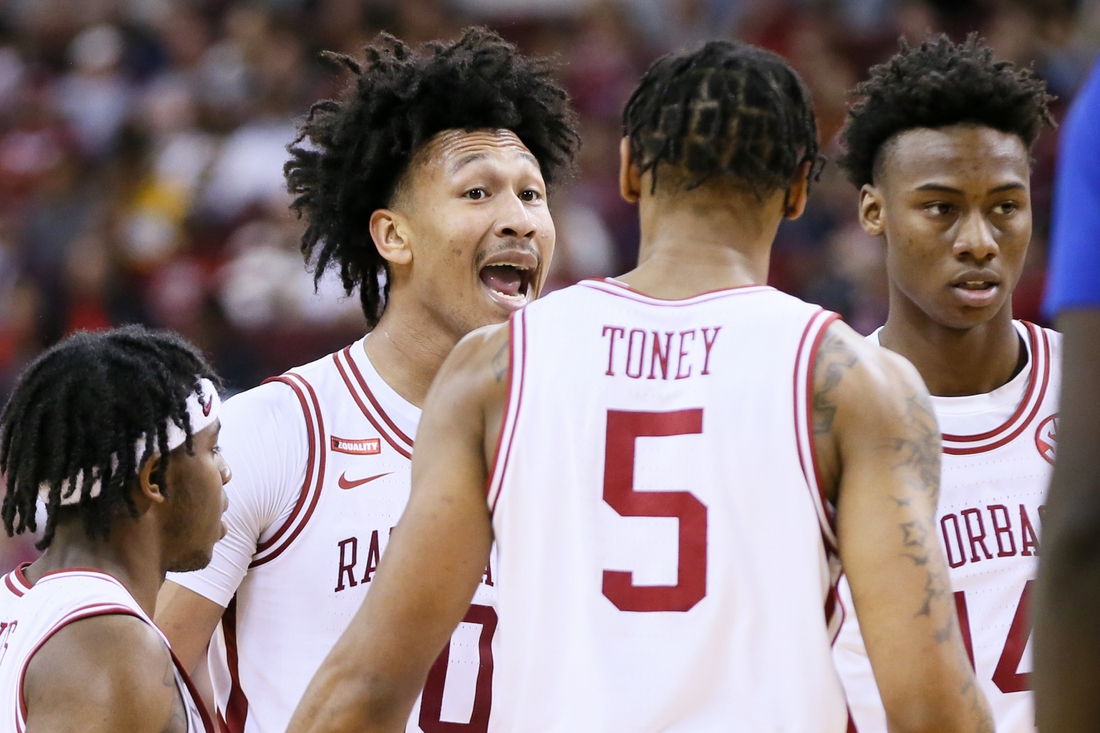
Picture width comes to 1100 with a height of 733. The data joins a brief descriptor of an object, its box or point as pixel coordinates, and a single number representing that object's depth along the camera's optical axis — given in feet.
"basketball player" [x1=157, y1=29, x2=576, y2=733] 24.39
